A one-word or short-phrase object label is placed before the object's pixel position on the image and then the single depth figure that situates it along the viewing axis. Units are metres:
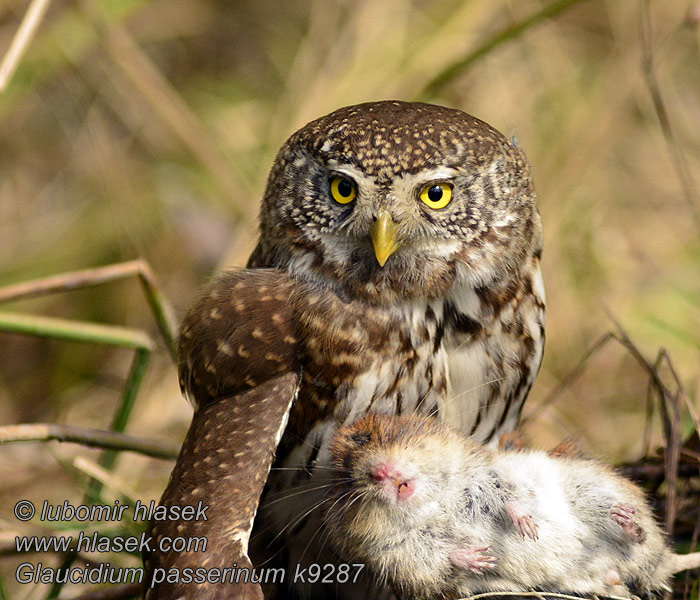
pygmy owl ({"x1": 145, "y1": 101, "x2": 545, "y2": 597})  5.31
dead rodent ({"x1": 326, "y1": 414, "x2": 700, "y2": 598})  5.09
